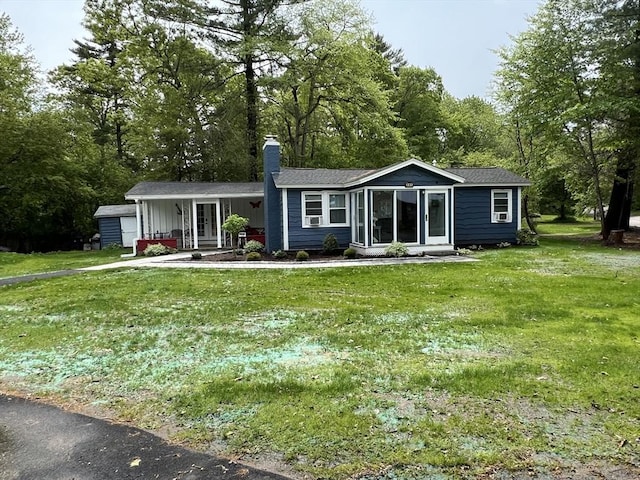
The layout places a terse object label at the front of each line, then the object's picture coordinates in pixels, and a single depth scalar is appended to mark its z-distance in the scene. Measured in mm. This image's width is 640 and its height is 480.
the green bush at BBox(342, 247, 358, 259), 13891
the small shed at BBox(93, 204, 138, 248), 20484
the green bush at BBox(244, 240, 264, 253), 15234
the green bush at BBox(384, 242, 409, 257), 13656
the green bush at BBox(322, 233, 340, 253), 14703
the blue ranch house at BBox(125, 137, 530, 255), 14055
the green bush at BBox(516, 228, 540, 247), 16094
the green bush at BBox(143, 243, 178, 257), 16172
